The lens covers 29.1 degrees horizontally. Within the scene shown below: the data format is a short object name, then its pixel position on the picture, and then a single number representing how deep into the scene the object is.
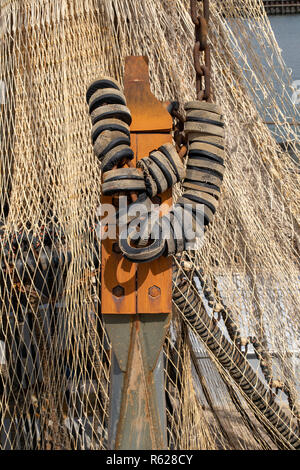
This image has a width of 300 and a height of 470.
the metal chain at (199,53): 1.13
